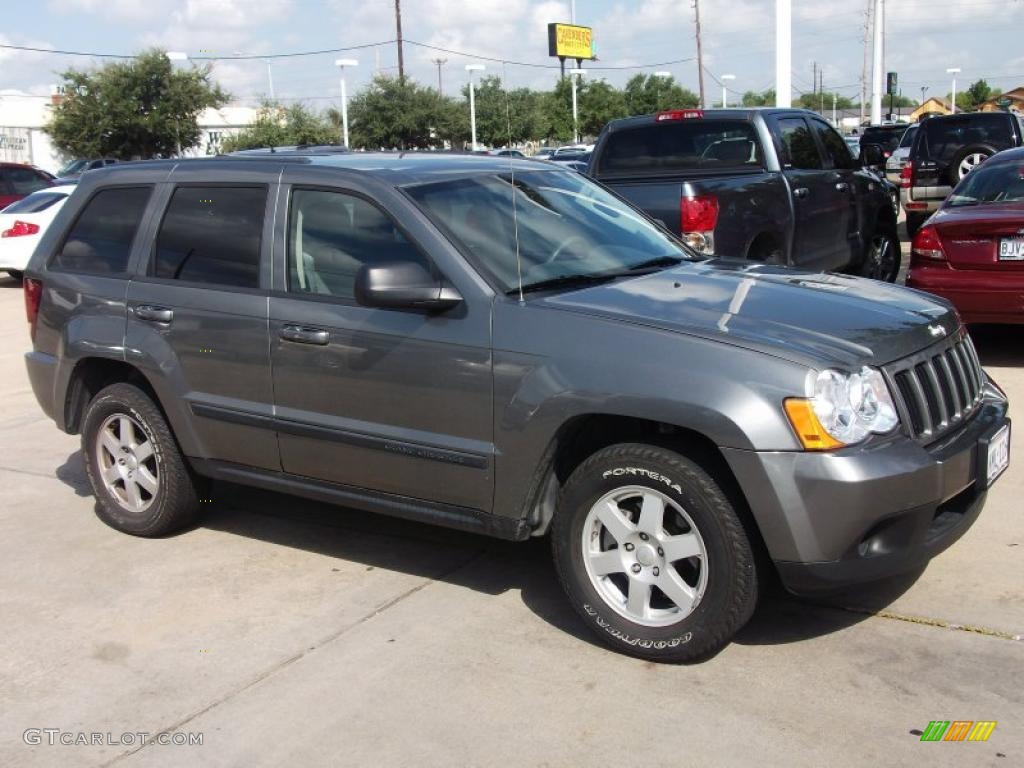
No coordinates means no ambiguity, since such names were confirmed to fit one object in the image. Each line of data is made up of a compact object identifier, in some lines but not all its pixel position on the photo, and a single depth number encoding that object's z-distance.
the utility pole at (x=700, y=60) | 64.88
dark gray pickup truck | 8.33
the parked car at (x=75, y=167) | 31.80
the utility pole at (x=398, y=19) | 49.00
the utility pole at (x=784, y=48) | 17.89
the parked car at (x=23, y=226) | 16.30
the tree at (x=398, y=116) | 47.69
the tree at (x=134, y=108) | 38.94
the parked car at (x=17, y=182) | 19.42
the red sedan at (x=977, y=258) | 7.89
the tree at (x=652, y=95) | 70.06
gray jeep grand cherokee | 3.76
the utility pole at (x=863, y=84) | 84.68
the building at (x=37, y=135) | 45.66
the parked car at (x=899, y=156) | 23.07
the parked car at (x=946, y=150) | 16.11
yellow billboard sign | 76.69
